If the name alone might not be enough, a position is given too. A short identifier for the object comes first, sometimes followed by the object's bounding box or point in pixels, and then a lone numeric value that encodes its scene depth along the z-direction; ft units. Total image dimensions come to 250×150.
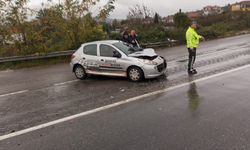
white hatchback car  21.24
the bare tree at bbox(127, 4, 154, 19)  59.18
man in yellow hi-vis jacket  23.64
